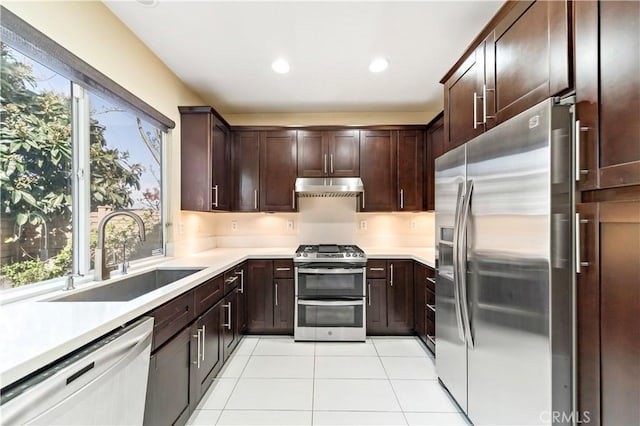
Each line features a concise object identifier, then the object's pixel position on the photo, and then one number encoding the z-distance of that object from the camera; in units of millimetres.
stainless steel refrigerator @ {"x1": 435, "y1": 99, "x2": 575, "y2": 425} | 1115
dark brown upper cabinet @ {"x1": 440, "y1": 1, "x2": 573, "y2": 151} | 1157
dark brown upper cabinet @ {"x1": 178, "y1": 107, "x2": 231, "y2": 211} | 2850
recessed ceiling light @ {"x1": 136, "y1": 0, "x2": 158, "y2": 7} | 1759
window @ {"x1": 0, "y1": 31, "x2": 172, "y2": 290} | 1344
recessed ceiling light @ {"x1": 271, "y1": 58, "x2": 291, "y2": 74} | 2444
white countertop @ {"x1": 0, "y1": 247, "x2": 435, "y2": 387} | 769
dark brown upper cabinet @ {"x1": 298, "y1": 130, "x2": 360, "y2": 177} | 3424
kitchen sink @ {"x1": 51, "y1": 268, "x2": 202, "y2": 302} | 1511
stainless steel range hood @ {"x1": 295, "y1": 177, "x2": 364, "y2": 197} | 3220
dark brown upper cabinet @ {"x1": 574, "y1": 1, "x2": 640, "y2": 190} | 874
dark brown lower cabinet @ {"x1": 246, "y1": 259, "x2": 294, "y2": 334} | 3053
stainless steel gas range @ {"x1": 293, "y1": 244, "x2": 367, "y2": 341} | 2949
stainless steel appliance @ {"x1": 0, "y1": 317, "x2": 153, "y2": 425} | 730
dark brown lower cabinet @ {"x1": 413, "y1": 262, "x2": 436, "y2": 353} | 2549
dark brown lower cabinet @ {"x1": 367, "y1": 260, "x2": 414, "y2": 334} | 3041
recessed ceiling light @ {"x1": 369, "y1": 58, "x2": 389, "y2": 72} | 2406
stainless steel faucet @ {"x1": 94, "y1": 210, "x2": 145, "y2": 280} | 1652
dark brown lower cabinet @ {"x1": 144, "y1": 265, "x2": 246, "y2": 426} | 1386
